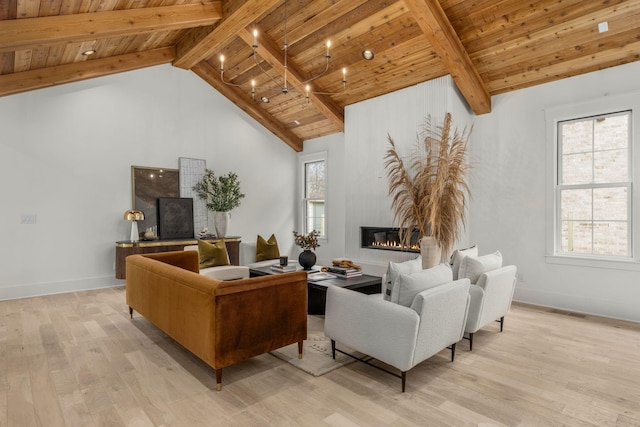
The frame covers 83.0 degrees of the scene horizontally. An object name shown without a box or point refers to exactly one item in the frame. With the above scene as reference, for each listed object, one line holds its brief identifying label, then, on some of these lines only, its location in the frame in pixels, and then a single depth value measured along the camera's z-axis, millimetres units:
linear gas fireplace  5336
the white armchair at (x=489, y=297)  3109
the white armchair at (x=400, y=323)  2383
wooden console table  5316
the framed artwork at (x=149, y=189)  5879
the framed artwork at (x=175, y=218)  6059
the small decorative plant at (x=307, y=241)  4391
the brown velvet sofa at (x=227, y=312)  2406
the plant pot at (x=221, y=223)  6432
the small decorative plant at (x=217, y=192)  6549
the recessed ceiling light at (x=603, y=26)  3678
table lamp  5395
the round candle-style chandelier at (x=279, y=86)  5633
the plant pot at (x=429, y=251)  4736
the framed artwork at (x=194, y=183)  6391
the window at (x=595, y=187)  4180
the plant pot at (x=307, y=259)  4414
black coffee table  3705
